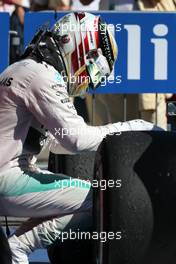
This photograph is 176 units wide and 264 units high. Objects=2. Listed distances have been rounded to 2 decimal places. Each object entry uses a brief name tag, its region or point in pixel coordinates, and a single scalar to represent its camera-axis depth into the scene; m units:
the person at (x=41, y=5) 18.36
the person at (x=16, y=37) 16.50
